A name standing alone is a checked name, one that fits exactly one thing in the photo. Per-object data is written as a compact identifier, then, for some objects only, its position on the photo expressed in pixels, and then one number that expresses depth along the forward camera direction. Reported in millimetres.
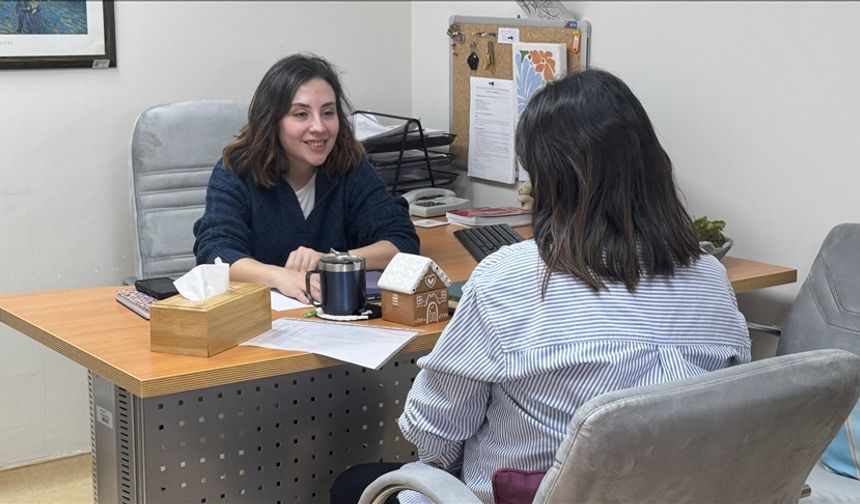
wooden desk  1910
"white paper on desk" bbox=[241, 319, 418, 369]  1946
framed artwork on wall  3014
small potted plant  2650
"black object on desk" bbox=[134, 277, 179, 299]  2221
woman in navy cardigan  2598
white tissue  1988
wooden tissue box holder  1907
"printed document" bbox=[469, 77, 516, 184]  3430
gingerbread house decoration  2145
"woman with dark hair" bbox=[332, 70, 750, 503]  1548
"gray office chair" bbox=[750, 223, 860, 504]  2307
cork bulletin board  3154
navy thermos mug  2186
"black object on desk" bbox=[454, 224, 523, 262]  2850
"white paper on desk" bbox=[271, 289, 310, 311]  2291
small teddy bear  3215
